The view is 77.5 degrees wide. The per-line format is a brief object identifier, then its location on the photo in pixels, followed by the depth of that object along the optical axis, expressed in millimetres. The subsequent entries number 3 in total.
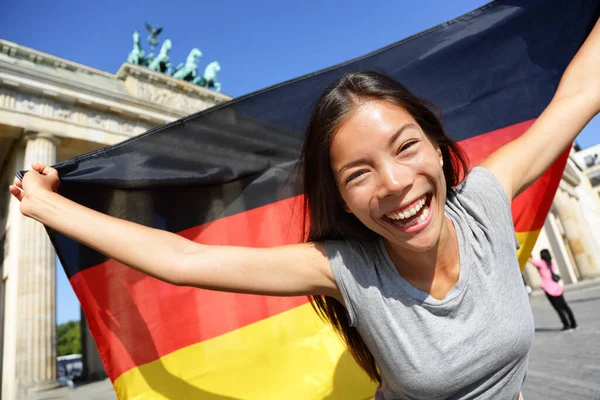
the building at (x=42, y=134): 10500
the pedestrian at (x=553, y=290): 6672
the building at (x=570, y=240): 25781
